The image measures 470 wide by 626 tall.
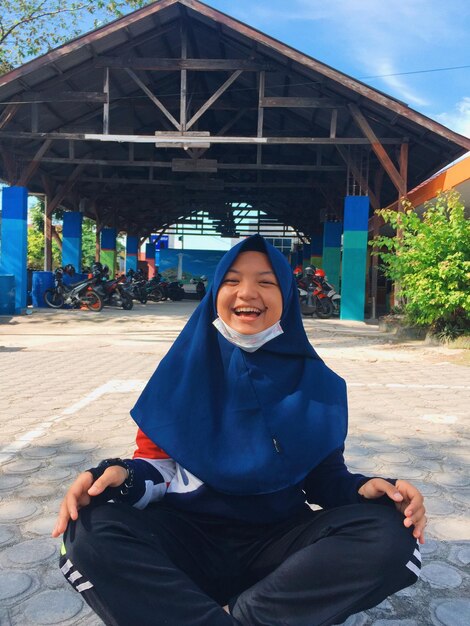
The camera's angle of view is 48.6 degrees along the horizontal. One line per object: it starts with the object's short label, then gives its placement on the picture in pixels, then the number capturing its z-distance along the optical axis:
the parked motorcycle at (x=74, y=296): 13.65
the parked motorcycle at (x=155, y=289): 20.25
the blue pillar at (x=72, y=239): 18.33
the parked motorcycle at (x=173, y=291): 22.41
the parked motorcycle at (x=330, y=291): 13.39
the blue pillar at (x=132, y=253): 27.04
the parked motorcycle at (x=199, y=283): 24.06
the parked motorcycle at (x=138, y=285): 17.26
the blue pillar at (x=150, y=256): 31.94
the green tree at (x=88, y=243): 38.72
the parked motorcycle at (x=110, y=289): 14.13
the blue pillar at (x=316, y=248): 21.58
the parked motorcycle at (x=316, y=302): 13.24
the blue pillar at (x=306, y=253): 24.83
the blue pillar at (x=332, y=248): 17.58
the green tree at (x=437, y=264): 7.39
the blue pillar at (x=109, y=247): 23.46
